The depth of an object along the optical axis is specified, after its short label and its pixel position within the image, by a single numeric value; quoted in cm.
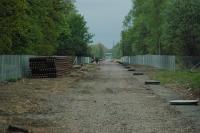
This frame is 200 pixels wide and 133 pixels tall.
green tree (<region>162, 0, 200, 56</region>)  5409
